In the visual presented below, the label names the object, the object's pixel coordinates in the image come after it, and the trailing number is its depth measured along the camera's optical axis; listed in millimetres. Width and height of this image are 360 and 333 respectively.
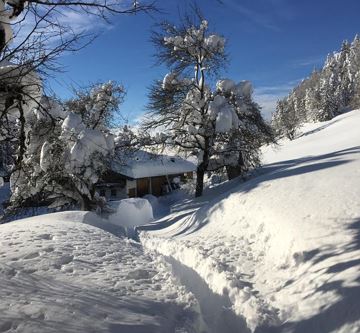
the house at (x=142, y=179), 38844
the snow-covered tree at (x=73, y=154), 20375
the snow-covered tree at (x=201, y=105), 20703
